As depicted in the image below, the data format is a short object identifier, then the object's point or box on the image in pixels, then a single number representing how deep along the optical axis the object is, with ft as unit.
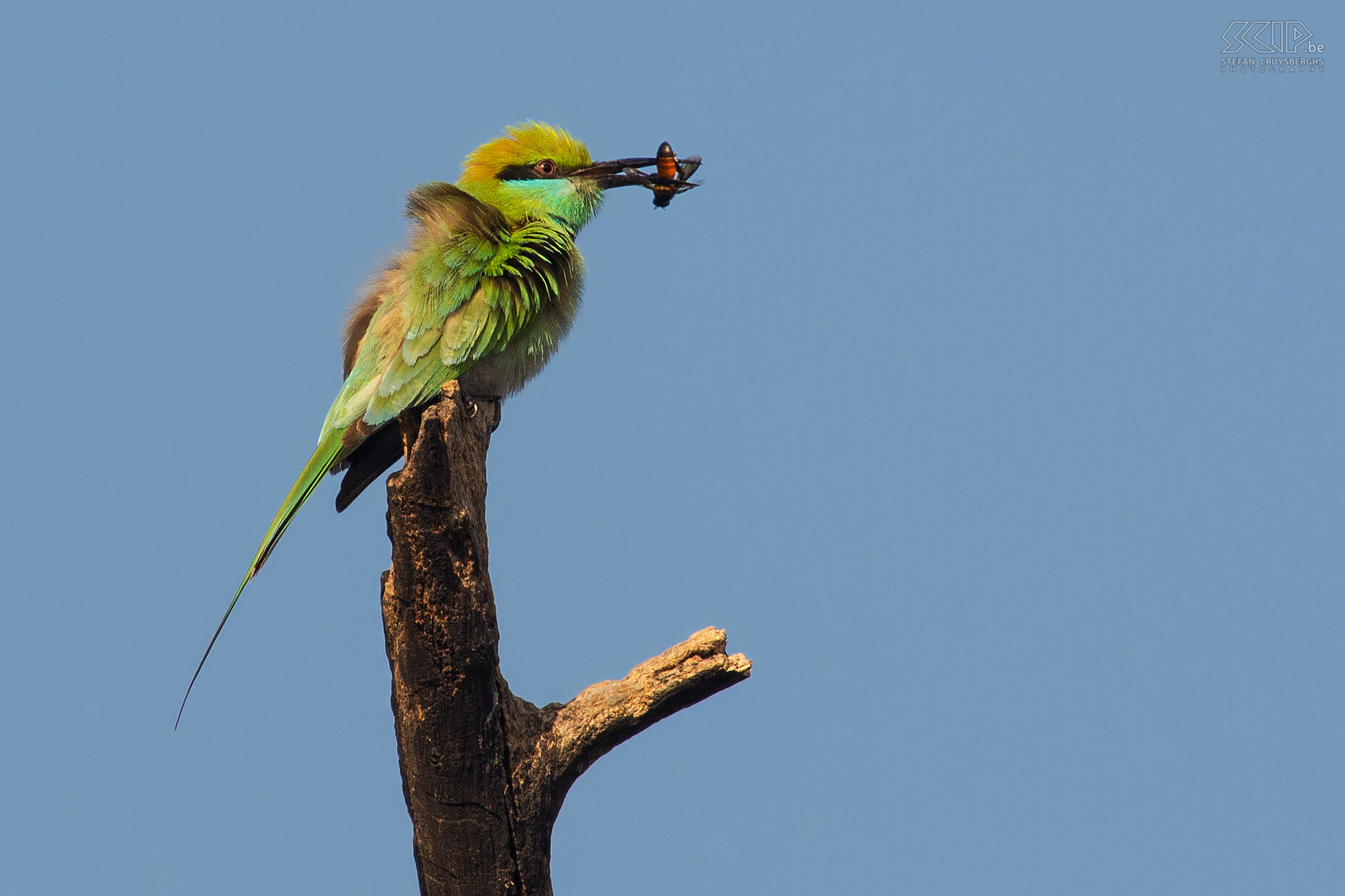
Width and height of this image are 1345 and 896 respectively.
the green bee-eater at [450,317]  25.71
